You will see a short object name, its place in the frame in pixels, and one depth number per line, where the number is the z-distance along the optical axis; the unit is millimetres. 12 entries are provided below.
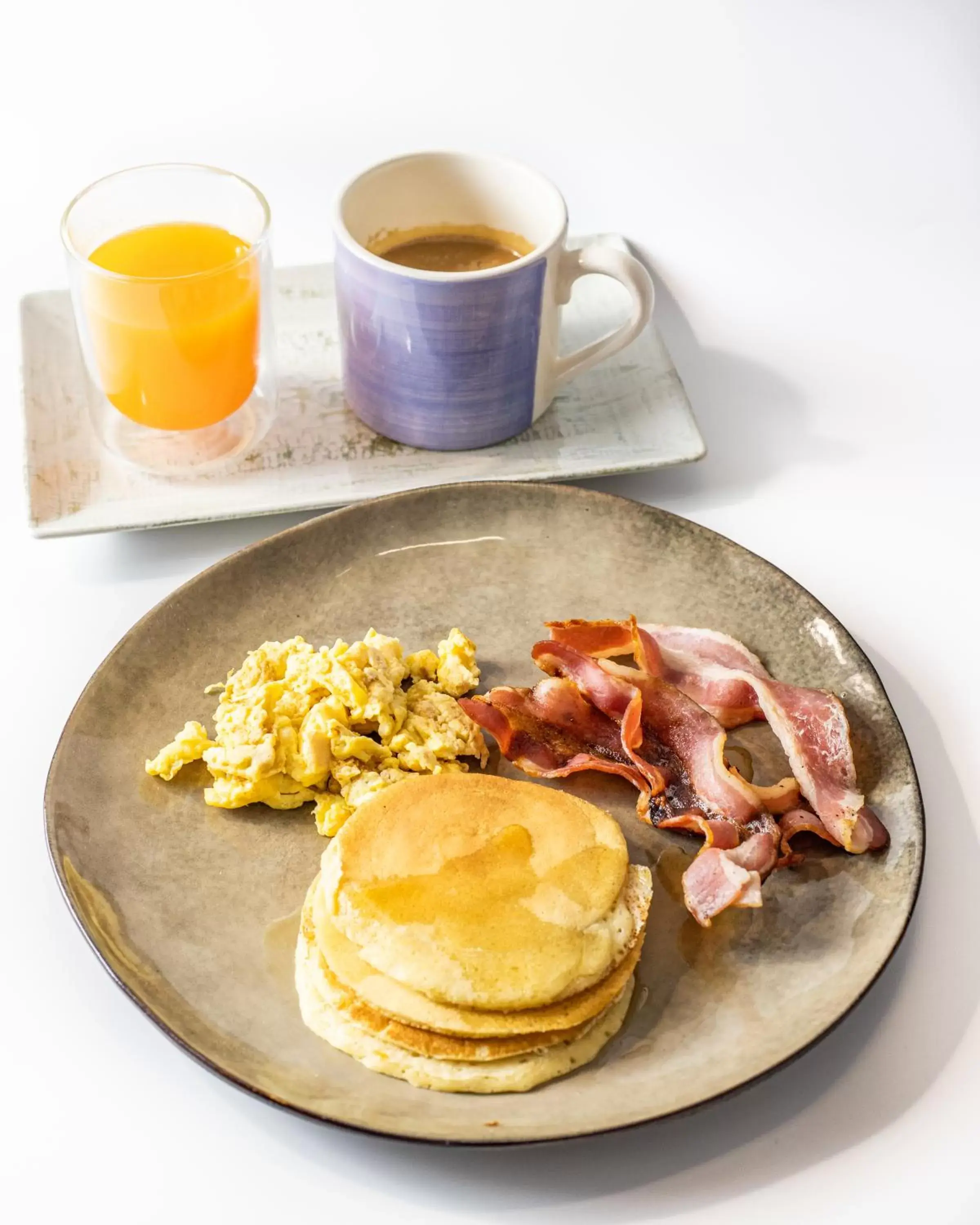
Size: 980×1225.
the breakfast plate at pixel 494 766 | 661
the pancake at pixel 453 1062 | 657
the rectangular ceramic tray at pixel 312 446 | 833
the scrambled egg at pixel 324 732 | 722
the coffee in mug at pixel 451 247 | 868
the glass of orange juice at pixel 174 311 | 825
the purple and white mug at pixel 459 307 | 822
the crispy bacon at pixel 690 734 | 709
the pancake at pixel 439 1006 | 658
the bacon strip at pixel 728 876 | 686
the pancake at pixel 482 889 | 662
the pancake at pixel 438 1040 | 659
